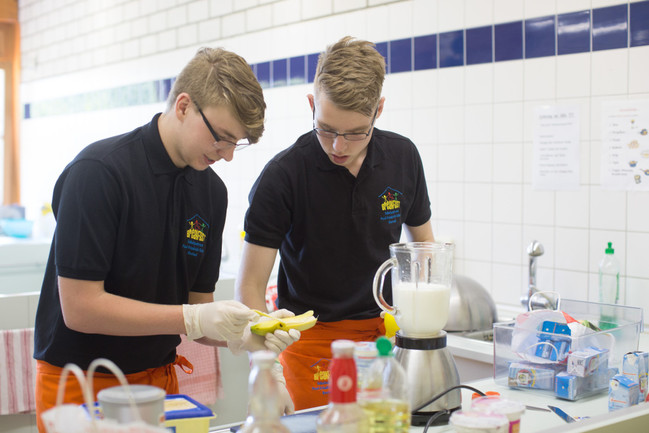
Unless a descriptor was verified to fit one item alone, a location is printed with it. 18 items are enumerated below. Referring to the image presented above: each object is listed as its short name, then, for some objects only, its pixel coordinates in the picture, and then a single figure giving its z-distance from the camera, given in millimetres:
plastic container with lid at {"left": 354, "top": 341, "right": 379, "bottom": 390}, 1313
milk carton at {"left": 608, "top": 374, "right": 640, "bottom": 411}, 1756
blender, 1647
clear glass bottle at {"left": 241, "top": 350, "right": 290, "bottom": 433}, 1111
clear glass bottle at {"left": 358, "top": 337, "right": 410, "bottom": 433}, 1232
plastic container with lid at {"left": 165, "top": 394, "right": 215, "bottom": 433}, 1354
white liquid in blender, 1649
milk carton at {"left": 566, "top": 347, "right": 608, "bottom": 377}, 1876
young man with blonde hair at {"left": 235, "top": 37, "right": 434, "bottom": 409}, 2029
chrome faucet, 2955
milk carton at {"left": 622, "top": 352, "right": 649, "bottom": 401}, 1780
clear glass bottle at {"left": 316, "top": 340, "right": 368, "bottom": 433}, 1140
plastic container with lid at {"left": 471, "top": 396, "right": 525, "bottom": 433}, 1447
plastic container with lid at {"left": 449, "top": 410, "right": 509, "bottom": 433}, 1350
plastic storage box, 1892
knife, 1701
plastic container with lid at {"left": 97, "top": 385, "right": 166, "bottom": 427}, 1123
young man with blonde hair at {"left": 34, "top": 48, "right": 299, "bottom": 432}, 1621
